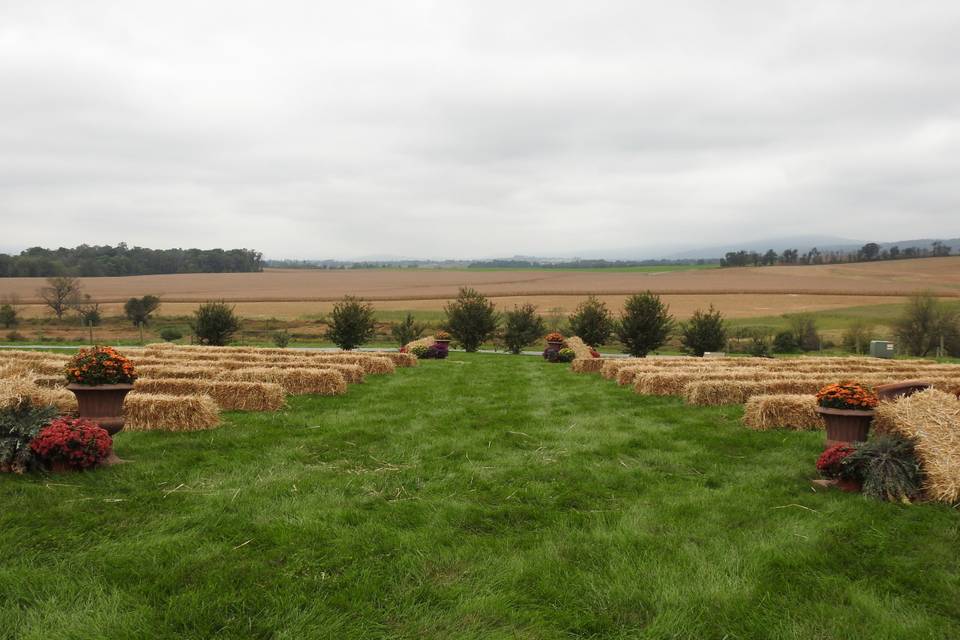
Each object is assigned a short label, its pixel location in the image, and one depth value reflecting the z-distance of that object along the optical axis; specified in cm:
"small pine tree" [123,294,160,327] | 5947
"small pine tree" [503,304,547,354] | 4250
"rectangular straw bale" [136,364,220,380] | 1692
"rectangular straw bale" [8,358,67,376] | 1753
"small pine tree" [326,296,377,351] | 3716
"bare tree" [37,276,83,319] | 6941
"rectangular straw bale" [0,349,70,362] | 2064
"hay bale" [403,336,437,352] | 3044
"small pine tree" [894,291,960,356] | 4316
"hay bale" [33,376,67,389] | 1472
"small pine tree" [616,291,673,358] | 3753
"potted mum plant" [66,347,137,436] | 933
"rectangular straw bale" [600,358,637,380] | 2131
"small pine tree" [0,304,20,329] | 5884
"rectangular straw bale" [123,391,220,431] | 1138
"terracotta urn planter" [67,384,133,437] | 932
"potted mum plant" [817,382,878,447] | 895
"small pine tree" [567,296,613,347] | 4088
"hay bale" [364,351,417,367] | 2491
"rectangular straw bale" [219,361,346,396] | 1662
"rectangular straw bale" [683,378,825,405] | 1523
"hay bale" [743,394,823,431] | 1200
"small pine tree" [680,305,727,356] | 4038
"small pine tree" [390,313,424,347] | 4475
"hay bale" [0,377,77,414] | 896
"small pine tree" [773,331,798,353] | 4669
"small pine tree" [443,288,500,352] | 4072
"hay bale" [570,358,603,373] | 2406
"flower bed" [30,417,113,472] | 805
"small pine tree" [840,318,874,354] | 4462
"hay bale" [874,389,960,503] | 723
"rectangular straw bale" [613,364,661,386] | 1953
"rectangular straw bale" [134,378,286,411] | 1401
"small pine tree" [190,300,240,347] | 3766
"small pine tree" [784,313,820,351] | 4731
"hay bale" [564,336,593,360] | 2687
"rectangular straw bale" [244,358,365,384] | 1881
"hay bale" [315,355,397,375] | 2186
